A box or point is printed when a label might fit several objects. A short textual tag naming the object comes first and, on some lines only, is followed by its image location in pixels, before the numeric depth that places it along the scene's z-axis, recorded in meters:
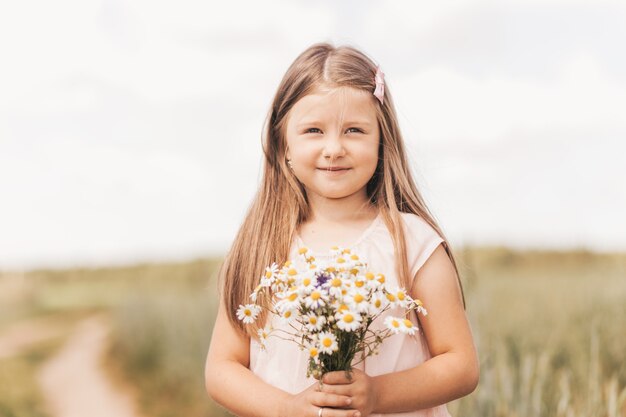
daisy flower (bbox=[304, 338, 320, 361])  2.32
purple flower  2.34
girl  2.76
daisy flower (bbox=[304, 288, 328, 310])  2.25
